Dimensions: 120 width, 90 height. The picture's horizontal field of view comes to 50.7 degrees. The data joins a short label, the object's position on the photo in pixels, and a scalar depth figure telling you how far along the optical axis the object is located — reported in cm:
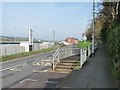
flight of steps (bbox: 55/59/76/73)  977
